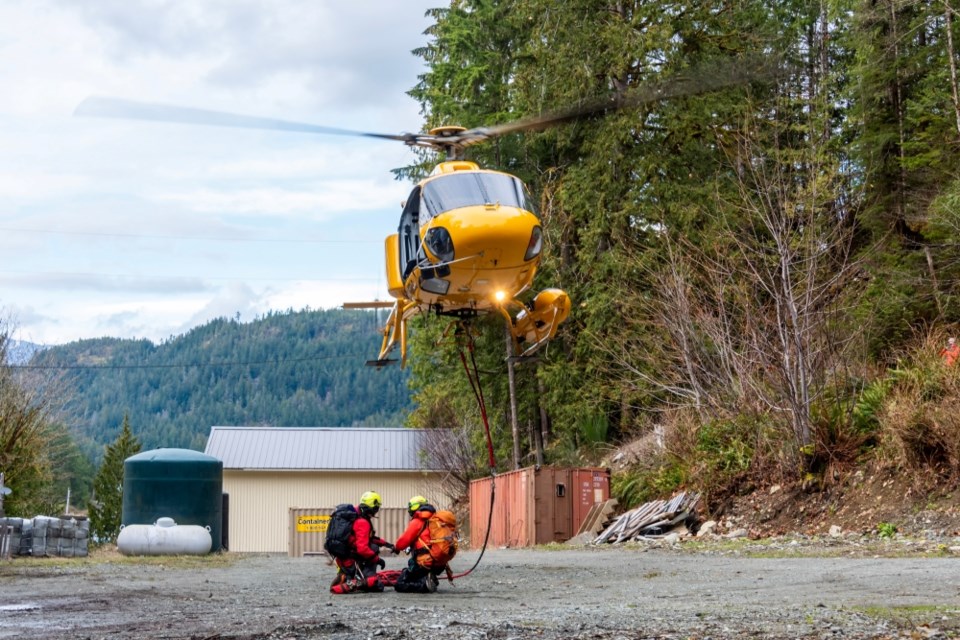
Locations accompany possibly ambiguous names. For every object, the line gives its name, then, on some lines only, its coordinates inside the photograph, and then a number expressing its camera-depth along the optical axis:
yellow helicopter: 12.84
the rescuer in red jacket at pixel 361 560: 12.59
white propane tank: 23.72
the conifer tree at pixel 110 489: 65.62
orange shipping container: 26.22
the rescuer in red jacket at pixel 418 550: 12.29
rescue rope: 12.92
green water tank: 25.36
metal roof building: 44.00
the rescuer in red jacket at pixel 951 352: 18.67
